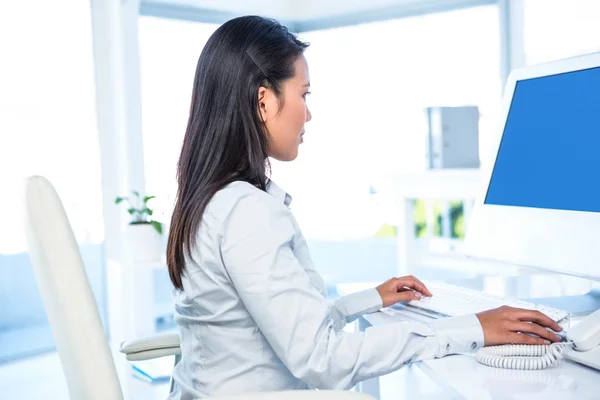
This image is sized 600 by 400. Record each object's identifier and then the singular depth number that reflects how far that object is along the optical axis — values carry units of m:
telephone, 0.93
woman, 0.97
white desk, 0.82
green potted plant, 3.25
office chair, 0.78
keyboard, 1.19
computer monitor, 1.22
